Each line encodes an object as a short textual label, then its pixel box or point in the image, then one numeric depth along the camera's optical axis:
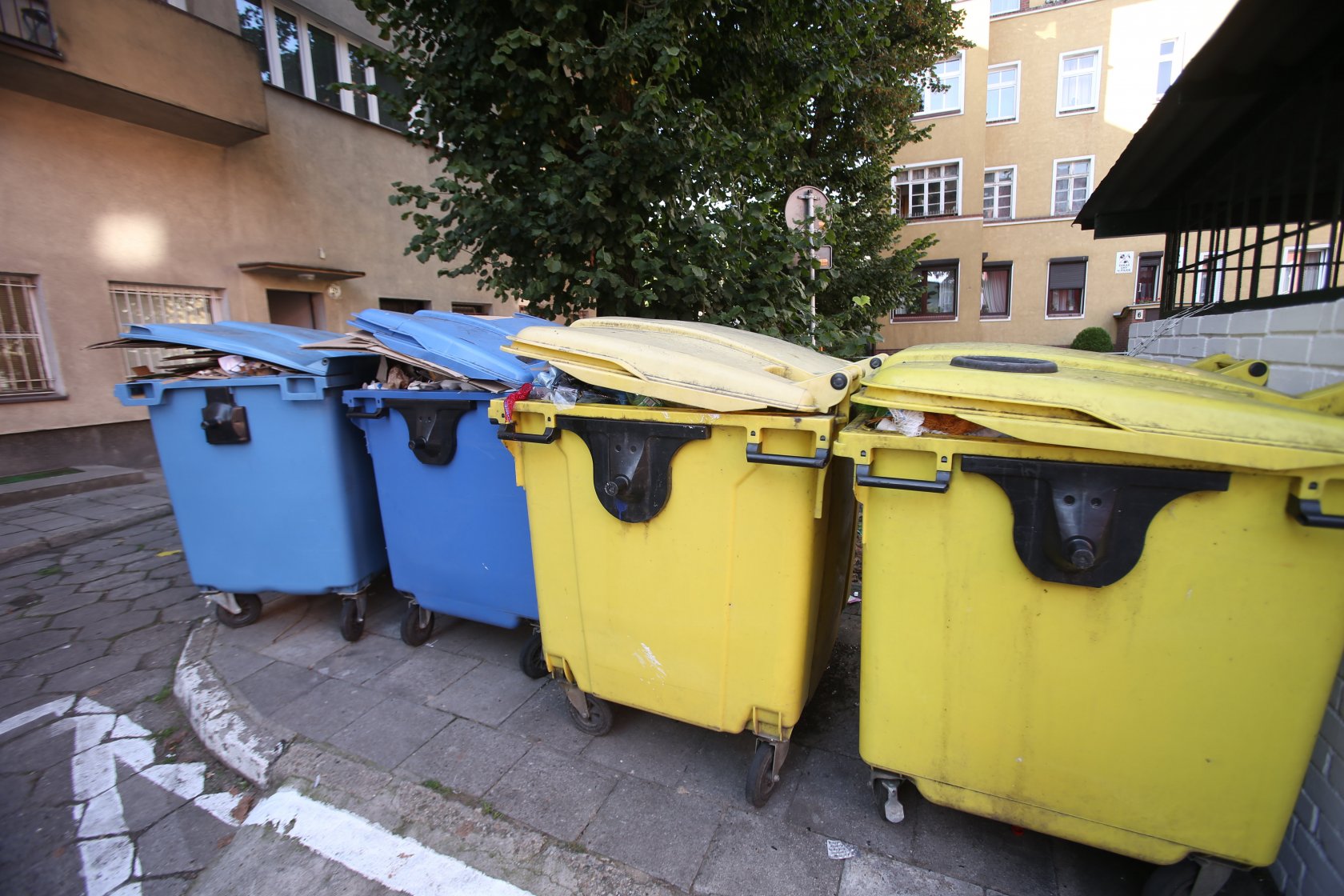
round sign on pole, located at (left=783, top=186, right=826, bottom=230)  5.47
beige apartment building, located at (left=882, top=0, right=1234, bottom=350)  19.11
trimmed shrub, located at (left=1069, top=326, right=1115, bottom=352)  17.59
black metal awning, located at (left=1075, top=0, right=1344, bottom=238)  2.07
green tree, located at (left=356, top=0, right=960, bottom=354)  4.12
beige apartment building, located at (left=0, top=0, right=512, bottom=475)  6.18
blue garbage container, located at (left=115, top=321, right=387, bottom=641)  2.95
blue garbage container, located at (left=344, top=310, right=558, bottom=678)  2.69
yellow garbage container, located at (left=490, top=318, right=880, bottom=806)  1.84
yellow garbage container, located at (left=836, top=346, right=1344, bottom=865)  1.37
